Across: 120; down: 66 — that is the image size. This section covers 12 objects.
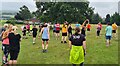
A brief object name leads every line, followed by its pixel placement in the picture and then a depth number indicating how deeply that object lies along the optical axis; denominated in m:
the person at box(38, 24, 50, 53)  7.19
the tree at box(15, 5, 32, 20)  46.91
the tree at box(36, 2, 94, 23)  20.57
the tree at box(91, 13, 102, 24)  55.56
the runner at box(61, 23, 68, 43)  9.39
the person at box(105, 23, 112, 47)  8.38
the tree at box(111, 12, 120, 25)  43.57
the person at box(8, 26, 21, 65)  4.59
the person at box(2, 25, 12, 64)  5.30
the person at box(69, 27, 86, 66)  4.10
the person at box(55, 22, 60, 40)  11.30
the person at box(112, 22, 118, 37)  11.29
